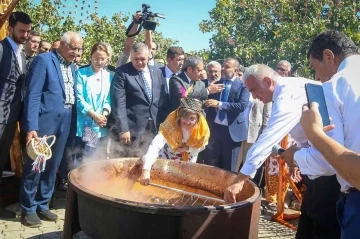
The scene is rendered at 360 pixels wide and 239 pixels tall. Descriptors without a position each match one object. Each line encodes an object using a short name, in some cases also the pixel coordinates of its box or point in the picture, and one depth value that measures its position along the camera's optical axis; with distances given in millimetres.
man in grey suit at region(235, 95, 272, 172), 5801
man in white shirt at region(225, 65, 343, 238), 2676
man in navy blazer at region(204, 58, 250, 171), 5324
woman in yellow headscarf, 3834
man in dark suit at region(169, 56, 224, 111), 4891
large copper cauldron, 2354
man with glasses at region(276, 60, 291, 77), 6398
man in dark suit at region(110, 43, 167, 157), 4512
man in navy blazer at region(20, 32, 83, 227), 3865
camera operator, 5160
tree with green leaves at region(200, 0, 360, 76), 14559
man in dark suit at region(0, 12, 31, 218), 3951
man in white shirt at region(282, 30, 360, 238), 1854
